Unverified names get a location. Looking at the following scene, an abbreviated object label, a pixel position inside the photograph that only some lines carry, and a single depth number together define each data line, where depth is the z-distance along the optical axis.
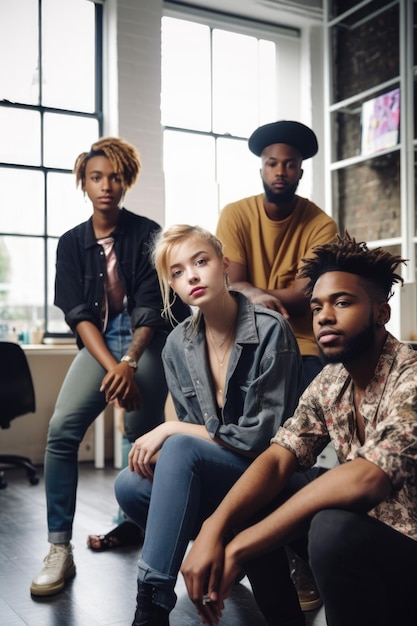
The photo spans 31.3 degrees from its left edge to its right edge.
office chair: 4.33
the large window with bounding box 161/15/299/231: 5.75
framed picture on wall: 5.36
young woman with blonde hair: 1.68
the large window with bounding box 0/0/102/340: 5.14
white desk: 4.73
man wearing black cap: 2.60
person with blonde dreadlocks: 2.53
